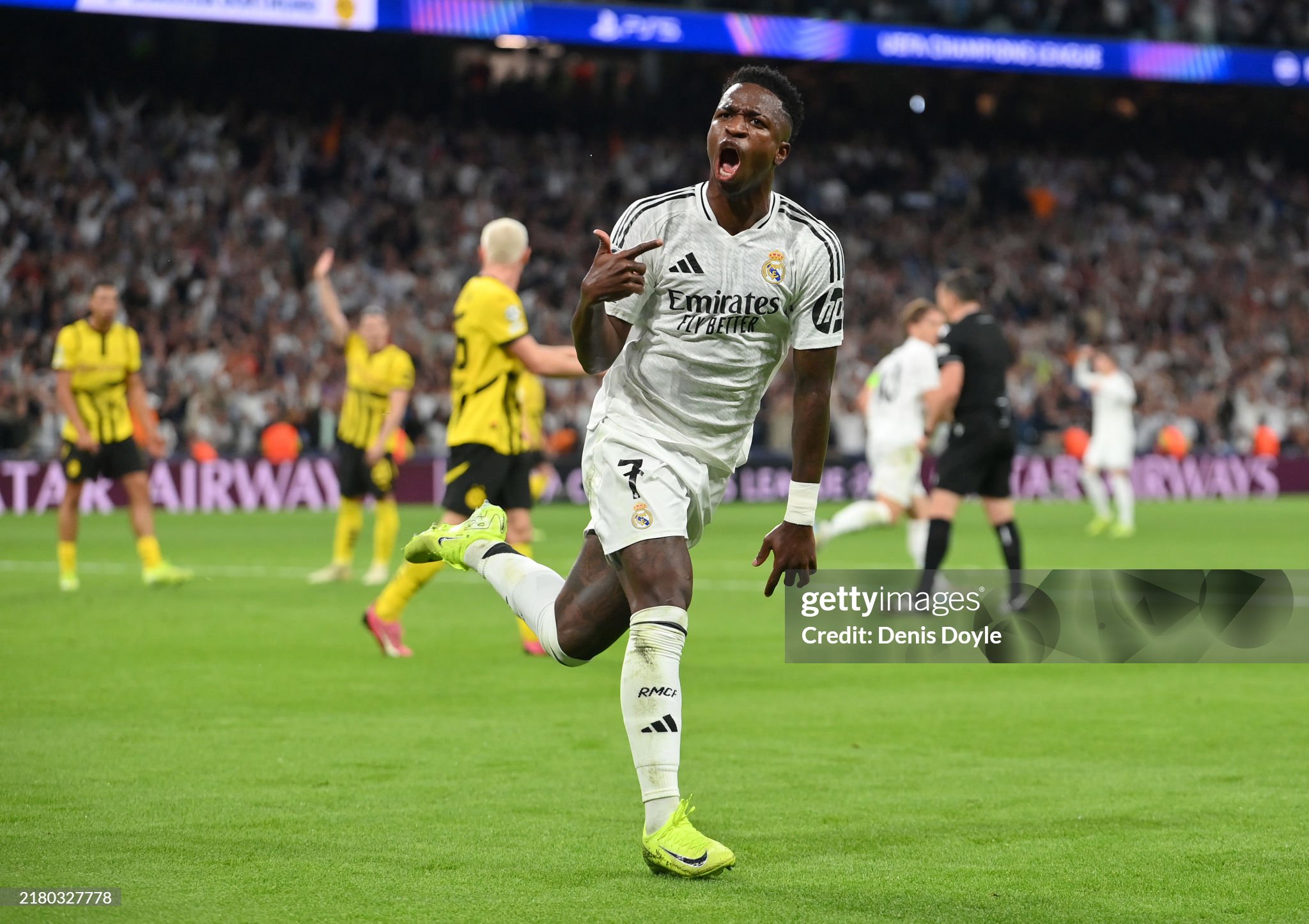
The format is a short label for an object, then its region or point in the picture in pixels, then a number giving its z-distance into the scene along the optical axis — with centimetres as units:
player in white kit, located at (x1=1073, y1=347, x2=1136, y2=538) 2316
